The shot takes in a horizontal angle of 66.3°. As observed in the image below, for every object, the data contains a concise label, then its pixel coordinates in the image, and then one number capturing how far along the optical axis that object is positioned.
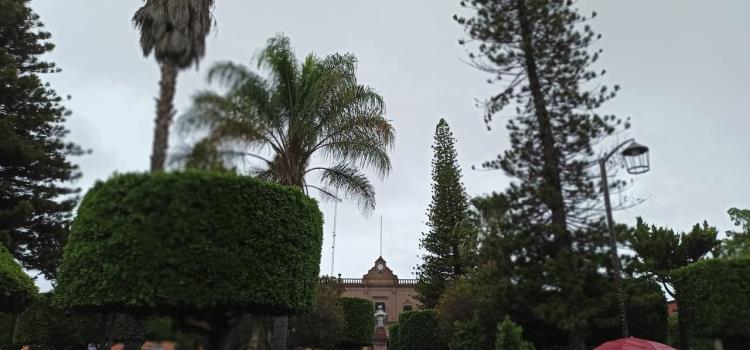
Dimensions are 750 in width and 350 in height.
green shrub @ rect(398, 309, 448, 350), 27.41
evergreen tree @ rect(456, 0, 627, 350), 11.16
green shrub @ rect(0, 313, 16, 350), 25.45
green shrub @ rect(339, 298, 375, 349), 29.48
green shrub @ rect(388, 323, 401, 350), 31.88
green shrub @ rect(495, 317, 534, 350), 10.91
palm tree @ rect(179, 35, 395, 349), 11.18
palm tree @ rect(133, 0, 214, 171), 9.59
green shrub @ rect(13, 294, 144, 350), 21.05
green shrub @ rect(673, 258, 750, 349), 14.22
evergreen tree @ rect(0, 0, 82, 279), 20.61
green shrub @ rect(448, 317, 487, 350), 14.59
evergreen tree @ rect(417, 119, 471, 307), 34.59
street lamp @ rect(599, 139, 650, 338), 10.79
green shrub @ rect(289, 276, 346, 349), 24.41
